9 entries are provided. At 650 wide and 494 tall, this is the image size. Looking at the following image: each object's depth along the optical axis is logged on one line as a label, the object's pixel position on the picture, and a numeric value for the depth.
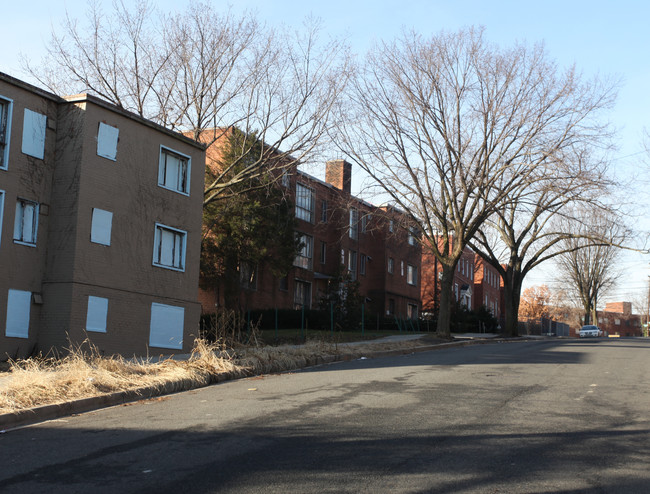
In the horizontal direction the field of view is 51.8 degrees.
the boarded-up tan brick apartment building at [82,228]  18.66
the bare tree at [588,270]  66.69
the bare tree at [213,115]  27.41
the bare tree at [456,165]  28.38
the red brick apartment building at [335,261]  35.62
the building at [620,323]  111.88
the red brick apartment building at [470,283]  61.88
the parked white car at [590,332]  57.47
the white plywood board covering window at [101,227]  19.88
